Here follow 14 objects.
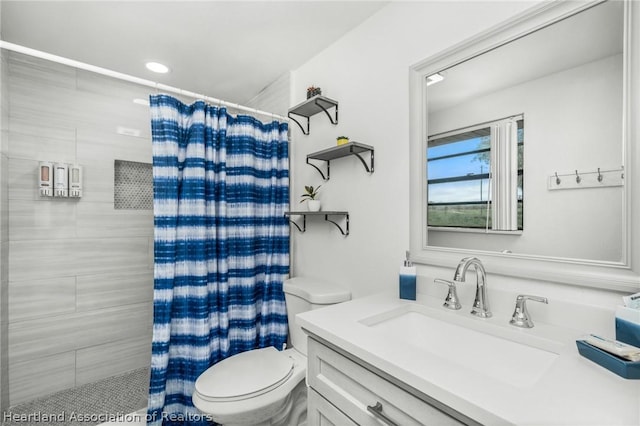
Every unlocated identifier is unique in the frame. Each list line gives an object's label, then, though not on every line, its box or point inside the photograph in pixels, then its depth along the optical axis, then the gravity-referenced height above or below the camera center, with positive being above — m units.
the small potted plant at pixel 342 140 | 1.60 +0.41
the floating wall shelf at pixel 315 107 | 1.73 +0.68
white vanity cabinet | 0.71 -0.53
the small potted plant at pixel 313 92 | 1.76 +0.75
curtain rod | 1.16 +0.66
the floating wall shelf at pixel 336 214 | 1.66 -0.01
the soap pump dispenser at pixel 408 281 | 1.25 -0.29
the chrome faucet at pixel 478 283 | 1.03 -0.25
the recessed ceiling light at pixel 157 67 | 2.08 +1.07
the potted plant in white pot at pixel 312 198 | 1.80 +0.10
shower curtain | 1.49 -0.17
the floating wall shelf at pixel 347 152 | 1.49 +0.35
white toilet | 1.22 -0.77
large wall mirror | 0.85 +0.24
